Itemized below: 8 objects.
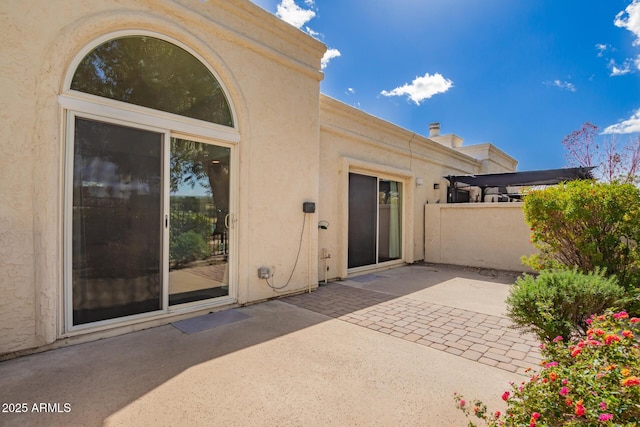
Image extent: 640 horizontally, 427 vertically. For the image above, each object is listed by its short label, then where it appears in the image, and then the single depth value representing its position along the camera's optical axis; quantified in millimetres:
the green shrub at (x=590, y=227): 4191
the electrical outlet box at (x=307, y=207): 6000
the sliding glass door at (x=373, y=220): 7848
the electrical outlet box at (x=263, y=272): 5227
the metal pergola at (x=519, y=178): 9188
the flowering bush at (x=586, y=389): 1406
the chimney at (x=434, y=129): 15359
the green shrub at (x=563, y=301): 2924
